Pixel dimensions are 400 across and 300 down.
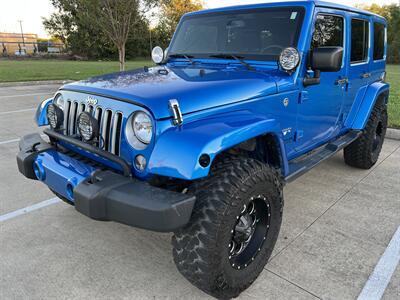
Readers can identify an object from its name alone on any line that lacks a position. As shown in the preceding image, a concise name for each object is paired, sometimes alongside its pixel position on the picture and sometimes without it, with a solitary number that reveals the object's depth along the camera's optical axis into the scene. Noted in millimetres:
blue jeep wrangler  1898
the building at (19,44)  37722
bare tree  10962
